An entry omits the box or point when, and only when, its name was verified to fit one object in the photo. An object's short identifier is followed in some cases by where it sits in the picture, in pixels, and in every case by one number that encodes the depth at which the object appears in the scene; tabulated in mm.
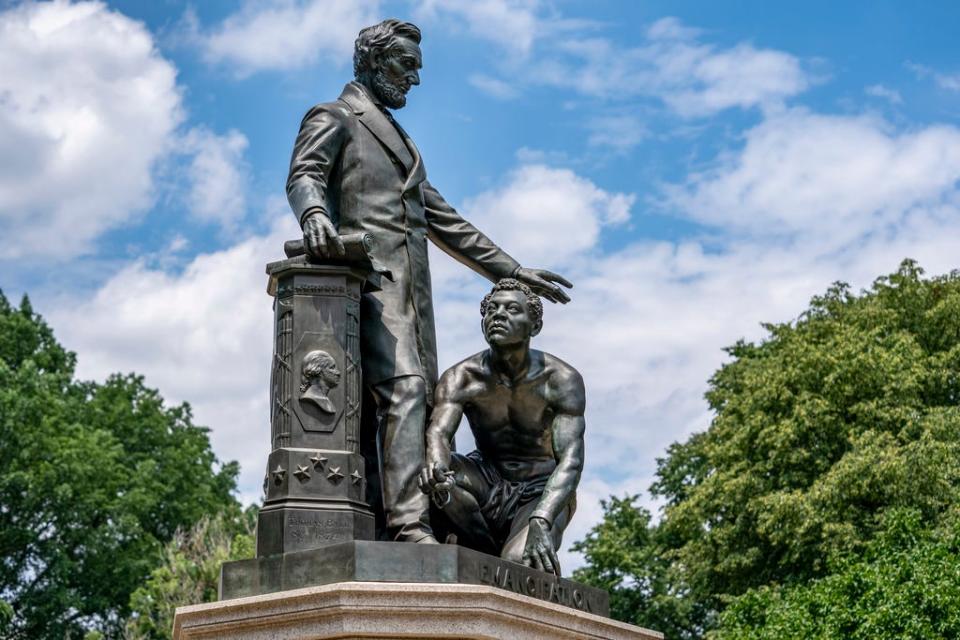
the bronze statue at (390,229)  9273
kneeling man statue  9523
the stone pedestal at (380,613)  7980
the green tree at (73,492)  42094
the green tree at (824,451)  33000
